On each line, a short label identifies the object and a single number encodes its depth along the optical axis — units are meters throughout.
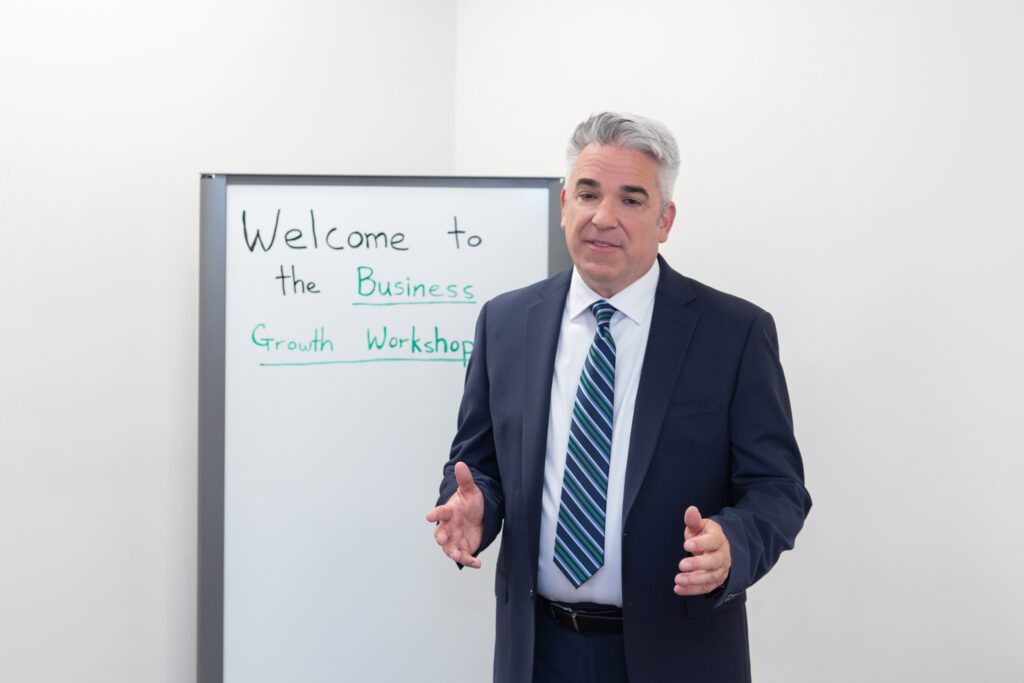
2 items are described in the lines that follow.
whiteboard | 2.00
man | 1.39
